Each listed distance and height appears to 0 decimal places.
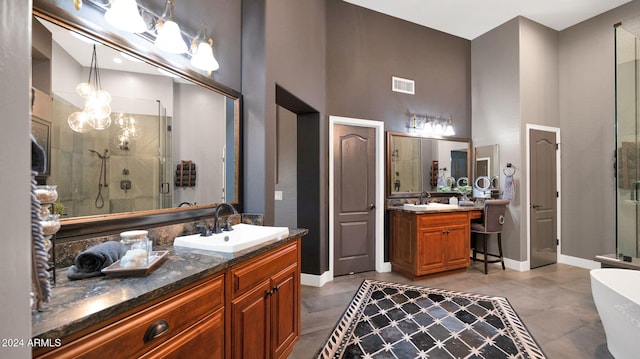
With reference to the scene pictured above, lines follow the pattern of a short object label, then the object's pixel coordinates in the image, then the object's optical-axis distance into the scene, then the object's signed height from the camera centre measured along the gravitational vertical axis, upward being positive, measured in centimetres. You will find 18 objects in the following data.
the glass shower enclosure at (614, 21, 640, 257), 264 +53
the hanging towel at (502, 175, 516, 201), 398 -11
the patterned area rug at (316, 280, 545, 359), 204 -127
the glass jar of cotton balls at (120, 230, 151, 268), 106 -29
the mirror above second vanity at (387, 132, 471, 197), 400 +25
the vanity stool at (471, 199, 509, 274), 378 -54
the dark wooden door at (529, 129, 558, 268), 407 -26
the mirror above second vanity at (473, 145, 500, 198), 424 +15
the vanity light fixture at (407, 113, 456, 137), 418 +87
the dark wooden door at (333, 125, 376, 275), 368 -25
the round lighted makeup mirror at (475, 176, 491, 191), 430 -4
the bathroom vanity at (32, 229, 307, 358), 73 -46
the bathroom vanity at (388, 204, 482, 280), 349 -78
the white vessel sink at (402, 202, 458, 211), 361 -36
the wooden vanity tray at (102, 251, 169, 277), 101 -34
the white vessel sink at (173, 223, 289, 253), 140 -34
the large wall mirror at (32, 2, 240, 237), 119 +24
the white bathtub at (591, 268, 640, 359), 175 -88
